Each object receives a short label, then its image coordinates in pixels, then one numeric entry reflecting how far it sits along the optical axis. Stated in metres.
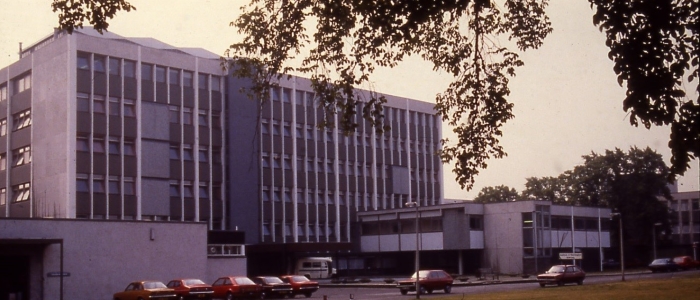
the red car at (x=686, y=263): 83.62
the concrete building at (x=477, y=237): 81.56
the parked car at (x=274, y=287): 50.66
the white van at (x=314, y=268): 75.44
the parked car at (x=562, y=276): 55.72
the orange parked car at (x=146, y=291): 43.88
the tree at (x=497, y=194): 134.88
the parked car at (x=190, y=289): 45.97
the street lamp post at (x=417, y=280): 45.43
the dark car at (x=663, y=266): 80.56
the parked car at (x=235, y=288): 48.69
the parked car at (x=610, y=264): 93.44
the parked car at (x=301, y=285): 52.12
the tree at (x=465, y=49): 14.91
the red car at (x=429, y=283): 51.06
